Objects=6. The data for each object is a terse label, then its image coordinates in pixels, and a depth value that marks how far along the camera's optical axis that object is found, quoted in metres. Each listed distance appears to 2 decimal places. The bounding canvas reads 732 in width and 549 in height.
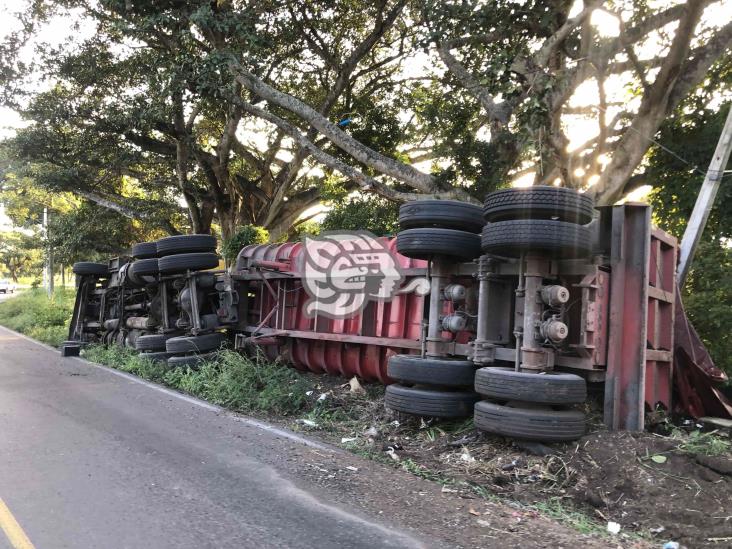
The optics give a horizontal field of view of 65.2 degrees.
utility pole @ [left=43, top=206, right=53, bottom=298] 24.73
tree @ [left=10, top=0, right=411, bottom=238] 13.11
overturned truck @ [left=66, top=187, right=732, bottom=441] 4.70
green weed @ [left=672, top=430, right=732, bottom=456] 4.46
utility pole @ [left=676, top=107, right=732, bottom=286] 7.36
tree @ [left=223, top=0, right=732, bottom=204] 9.30
